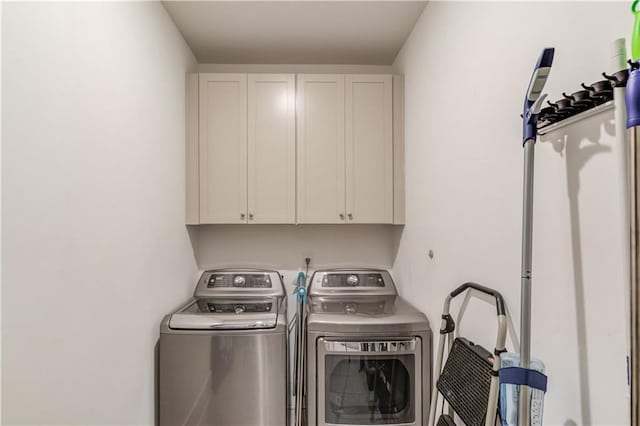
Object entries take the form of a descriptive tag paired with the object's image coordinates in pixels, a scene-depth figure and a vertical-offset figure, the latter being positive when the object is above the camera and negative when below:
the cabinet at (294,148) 2.20 +0.43
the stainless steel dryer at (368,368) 1.71 -0.80
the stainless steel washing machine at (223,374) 1.69 -0.80
